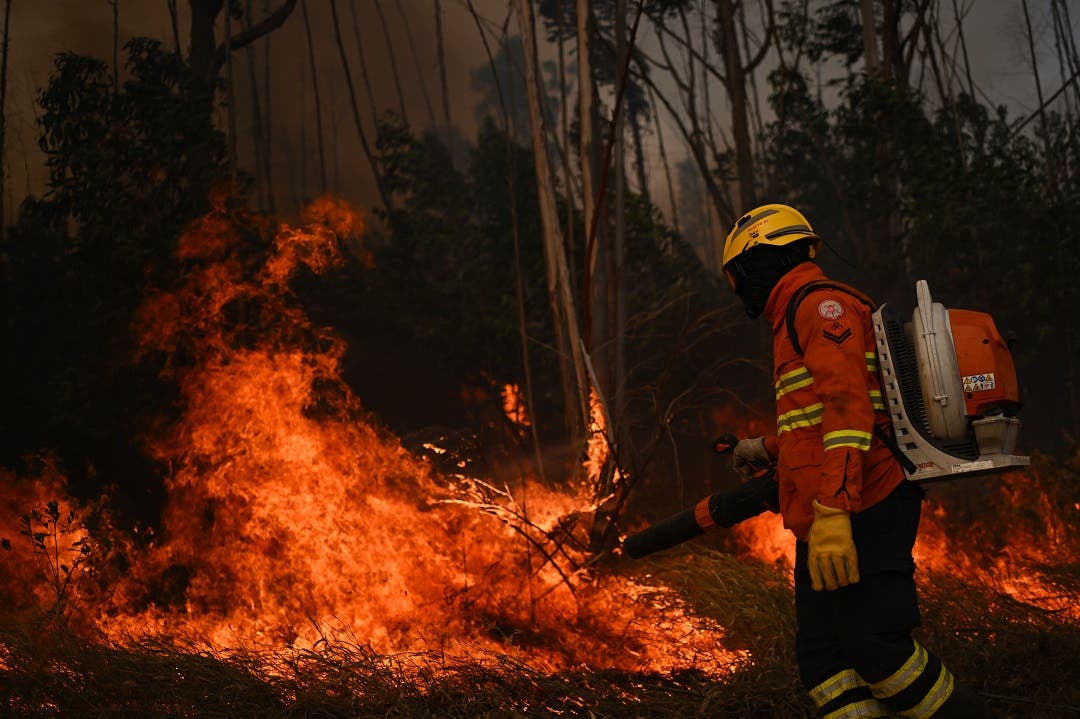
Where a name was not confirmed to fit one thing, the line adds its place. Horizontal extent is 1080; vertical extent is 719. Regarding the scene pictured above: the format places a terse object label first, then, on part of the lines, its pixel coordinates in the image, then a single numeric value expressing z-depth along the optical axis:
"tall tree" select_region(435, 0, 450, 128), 17.53
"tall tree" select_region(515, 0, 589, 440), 6.09
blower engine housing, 2.39
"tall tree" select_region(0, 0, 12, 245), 7.28
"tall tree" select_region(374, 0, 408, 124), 17.38
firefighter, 2.33
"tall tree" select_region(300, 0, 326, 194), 14.24
